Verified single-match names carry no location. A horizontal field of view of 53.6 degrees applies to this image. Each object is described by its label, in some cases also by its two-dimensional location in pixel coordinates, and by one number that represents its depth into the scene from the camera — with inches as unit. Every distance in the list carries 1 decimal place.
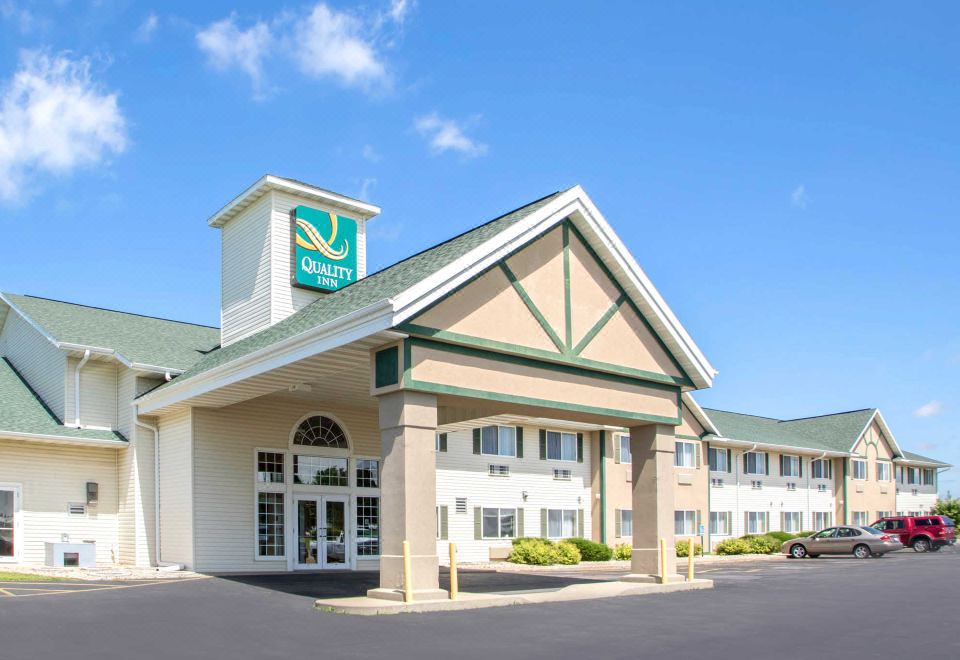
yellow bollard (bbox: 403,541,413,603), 590.7
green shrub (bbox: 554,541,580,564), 1338.6
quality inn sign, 997.2
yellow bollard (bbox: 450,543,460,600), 609.9
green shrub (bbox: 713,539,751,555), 1692.9
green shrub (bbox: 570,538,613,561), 1413.6
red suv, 1776.6
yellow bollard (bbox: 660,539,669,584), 787.4
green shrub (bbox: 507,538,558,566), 1318.9
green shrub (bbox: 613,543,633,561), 1467.8
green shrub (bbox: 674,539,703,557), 1539.7
